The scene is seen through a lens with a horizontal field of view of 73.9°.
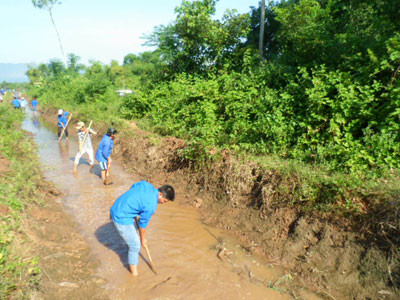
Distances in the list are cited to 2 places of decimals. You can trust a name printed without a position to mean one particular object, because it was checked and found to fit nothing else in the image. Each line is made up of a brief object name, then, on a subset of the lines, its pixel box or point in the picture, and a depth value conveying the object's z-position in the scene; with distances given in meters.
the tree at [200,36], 11.58
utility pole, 11.04
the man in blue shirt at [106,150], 7.23
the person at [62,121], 12.79
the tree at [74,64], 33.71
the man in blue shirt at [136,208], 3.64
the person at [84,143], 8.43
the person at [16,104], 16.30
